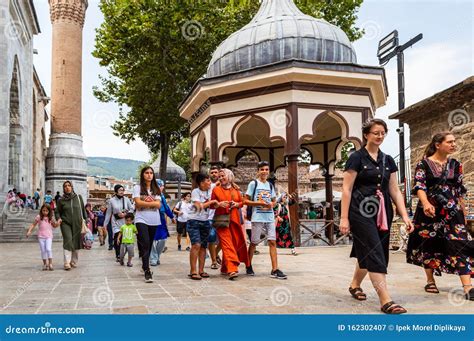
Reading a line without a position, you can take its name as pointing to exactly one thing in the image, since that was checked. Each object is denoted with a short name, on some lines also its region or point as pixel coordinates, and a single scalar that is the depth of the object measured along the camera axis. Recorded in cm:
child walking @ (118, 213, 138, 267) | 922
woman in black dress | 461
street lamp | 1613
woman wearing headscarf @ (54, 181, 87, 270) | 891
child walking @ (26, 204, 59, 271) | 895
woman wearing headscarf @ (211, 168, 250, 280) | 685
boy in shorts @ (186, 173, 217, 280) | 690
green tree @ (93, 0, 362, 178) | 2406
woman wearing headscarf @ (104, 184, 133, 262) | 1030
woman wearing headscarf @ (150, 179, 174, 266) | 903
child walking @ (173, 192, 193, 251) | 1065
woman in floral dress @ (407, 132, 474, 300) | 523
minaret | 3106
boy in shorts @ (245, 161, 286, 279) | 707
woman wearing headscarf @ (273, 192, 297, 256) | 1066
